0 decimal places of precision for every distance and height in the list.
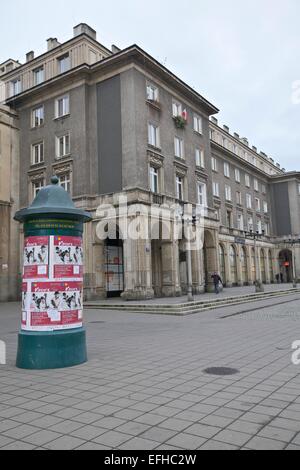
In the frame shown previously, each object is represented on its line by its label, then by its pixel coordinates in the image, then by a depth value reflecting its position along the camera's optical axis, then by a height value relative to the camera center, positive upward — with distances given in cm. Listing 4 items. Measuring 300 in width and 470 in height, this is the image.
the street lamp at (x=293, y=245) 5835 +443
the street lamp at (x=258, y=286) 3008 -71
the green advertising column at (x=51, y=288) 788 -8
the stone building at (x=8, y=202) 3102 +666
